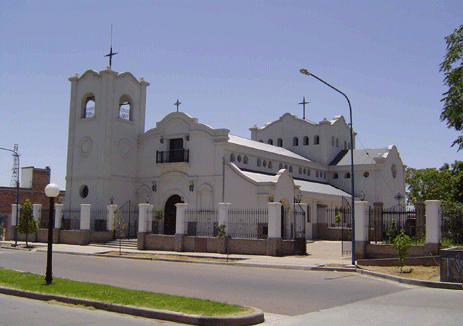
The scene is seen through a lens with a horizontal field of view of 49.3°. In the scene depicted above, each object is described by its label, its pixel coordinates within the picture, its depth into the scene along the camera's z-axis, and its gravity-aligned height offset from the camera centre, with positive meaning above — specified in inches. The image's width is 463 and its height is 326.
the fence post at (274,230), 1031.6 -28.0
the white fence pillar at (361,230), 909.2 -22.1
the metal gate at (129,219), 1443.2 -14.9
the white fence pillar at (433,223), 836.6 -7.1
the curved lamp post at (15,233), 1387.4 -59.2
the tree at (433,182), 2094.0 +185.3
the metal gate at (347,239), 1059.9 -60.1
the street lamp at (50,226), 550.0 -15.0
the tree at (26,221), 1349.7 -23.2
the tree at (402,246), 748.6 -41.3
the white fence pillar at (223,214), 1088.2 +3.2
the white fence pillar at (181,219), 1170.0 -9.7
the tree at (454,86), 900.6 +237.3
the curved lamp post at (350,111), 837.8 +180.9
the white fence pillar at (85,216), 1358.3 -7.2
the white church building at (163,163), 1376.7 +153.9
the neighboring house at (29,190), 2151.8 +98.4
